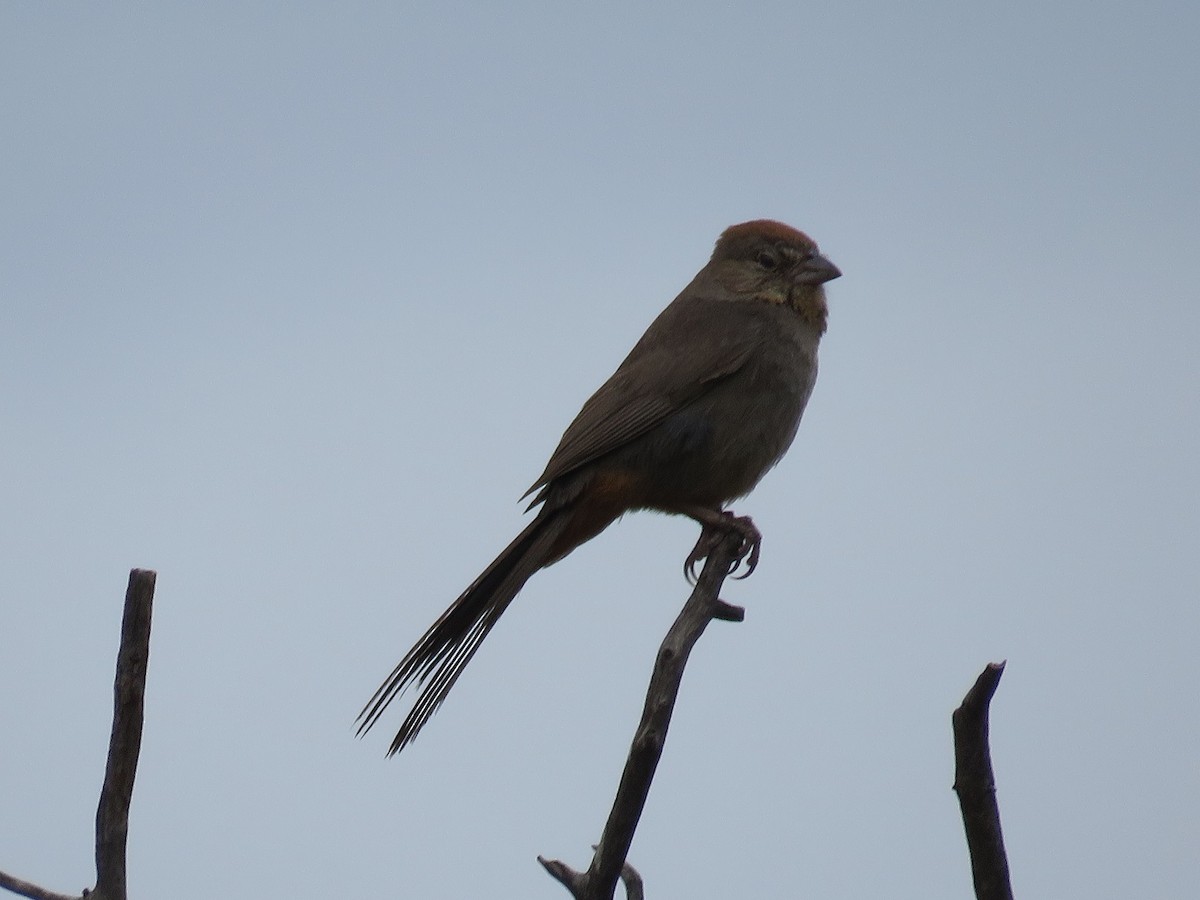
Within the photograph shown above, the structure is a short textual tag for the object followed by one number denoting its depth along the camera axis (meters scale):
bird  10.21
